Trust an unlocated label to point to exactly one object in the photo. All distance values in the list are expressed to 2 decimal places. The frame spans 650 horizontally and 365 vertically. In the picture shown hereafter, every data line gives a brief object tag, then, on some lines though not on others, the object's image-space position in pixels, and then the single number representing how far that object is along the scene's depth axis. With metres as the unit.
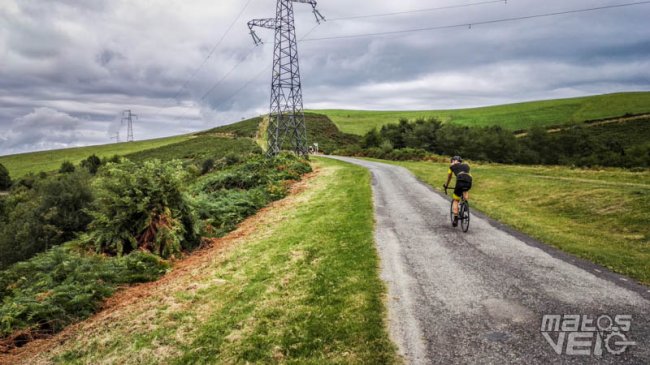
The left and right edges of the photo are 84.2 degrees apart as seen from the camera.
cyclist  12.73
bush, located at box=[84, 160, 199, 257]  12.66
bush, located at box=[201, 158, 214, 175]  45.53
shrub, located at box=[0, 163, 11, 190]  80.94
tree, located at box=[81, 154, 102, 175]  75.50
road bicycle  12.28
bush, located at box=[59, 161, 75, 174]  76.59
